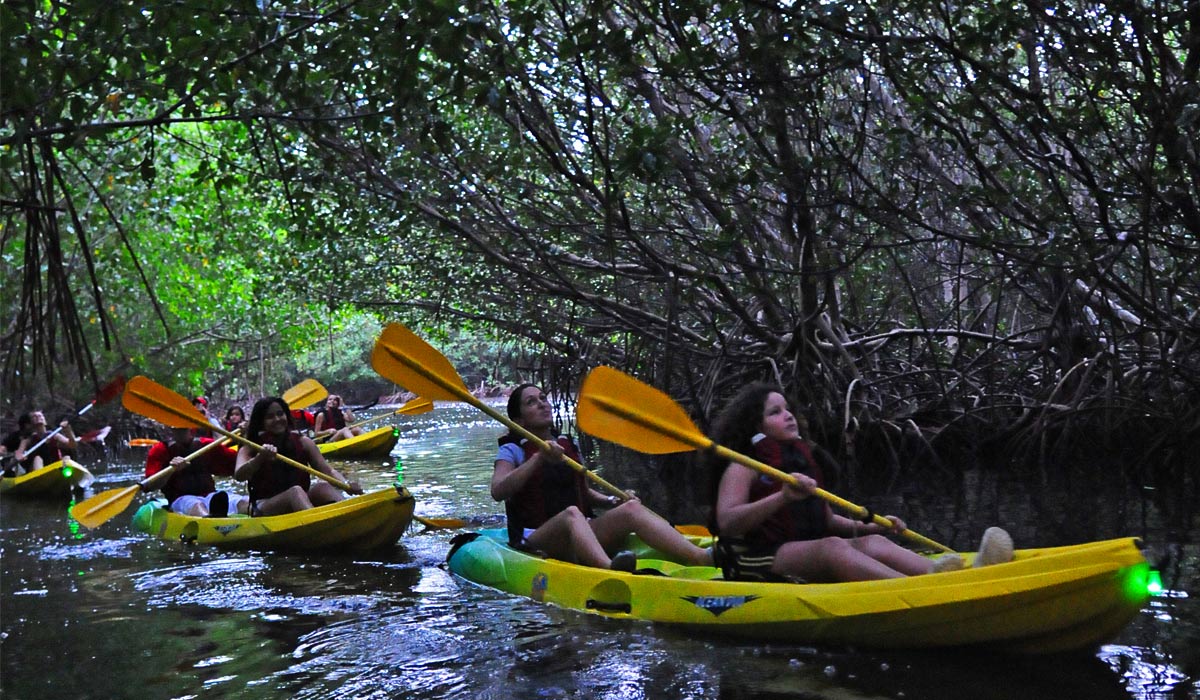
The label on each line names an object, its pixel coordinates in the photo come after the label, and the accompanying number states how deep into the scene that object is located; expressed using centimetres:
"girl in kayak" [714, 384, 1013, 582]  385
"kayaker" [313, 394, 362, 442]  1509
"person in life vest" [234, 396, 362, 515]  664
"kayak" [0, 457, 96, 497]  1091
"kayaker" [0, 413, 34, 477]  1162
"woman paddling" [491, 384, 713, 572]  490
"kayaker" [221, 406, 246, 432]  951
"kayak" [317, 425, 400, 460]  1379
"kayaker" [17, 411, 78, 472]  1155
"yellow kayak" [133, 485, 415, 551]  618
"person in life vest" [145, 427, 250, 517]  758
